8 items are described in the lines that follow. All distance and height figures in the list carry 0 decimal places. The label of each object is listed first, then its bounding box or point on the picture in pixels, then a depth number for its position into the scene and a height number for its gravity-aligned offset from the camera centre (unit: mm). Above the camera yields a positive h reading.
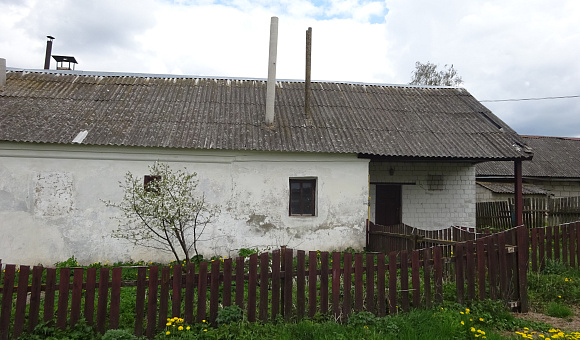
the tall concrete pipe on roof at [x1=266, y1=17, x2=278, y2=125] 11086 +3571
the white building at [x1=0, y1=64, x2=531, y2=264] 9414 +990
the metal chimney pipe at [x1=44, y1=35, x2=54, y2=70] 16500 +5488
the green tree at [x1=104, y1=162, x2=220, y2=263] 6445 -172
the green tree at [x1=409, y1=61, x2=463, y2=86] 27922 +8907
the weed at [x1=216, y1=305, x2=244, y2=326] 4809 -1321
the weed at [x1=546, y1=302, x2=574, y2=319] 5355 -1277
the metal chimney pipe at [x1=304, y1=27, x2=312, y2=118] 11898 +3812
